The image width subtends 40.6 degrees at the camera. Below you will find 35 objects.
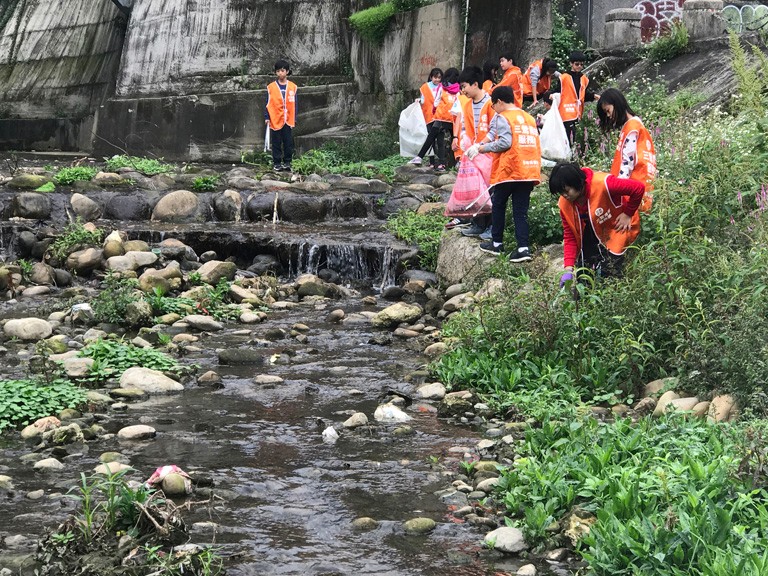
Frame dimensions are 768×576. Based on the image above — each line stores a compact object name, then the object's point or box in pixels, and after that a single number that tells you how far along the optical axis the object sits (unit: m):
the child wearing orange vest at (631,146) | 7.53
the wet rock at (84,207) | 14.15
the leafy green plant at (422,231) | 11.83
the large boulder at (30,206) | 13.85
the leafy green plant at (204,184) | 15.42
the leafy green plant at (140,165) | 16.45
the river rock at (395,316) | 9.68
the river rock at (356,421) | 6.47
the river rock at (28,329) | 9.09
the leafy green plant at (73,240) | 12.20
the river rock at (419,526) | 4.81
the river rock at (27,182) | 14.81
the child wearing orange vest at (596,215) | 7.09
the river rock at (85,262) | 11.88
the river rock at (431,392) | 7.09
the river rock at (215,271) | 11.35
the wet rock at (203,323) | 9.67
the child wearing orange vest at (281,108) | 16.50
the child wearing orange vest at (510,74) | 14.56
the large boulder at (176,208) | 14.53
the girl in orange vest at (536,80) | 15.09
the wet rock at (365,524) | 4.87
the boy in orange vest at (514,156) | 8.97
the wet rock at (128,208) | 14.55
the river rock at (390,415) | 6.55
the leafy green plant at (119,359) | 7.77
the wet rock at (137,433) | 6.25
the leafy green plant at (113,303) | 9.70
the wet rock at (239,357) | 8.29
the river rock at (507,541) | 4.56
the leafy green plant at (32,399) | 6.54
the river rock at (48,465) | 5.70
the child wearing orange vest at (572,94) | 13.15
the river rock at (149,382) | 7.42
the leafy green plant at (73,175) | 15.09
